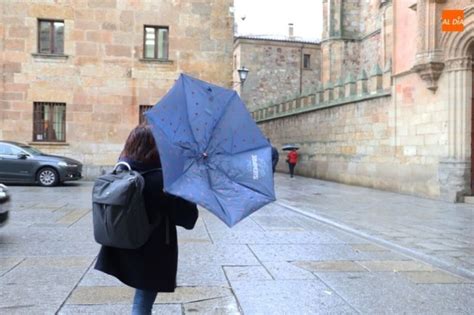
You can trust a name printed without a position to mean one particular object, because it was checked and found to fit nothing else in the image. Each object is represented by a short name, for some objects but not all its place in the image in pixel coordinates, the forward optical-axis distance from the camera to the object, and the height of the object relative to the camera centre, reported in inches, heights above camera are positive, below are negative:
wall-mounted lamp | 963.3 +150.5
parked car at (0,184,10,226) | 316.5 -29.0
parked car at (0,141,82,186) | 709.9 -14.2
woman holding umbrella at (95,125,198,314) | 122.9 -18.3
